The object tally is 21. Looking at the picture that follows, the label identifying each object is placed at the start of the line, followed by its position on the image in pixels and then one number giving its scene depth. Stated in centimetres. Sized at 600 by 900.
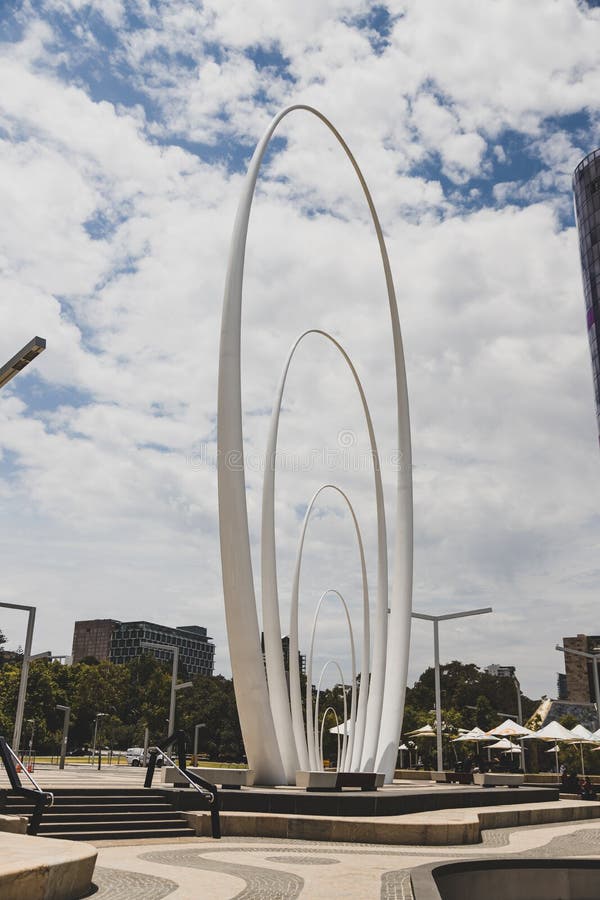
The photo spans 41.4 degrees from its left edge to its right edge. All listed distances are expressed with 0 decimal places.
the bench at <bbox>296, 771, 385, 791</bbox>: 1716
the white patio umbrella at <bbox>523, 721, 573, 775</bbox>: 3043
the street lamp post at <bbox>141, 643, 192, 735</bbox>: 3762
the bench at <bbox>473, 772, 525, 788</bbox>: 2392
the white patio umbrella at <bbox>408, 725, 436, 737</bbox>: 4100
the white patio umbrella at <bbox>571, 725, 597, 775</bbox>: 3139
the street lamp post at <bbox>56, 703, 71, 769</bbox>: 3769
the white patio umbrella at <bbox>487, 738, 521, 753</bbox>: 3661
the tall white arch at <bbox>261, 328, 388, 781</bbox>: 2328
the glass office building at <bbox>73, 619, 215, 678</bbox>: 19088
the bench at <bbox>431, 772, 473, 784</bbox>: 2721
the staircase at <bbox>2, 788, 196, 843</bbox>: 1244
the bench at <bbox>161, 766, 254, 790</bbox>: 1641
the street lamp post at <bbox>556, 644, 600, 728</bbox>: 3577
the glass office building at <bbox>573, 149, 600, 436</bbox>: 7475
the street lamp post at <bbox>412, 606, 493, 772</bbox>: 3161
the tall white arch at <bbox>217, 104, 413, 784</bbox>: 1872
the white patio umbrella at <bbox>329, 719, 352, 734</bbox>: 4138
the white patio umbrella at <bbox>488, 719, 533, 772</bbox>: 3259
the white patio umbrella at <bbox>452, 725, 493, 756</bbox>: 3512
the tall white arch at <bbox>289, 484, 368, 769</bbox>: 2972
